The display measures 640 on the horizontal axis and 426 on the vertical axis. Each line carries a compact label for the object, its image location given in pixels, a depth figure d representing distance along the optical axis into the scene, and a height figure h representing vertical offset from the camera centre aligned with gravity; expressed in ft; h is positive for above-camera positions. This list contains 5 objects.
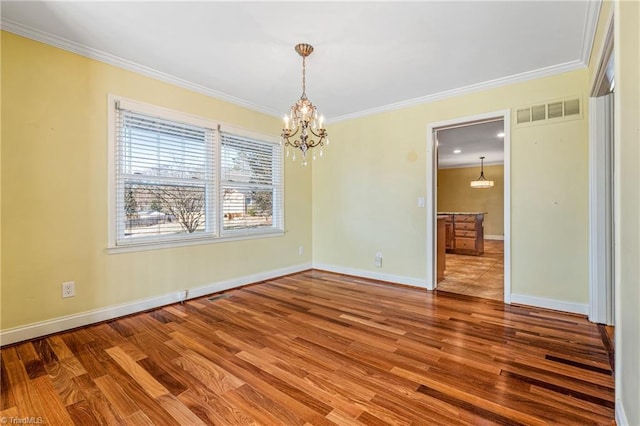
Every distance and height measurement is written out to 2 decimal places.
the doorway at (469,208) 11.37 +0.57
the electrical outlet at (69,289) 8.20 -2.13
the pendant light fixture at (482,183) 28.22 +3.08
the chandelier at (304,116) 8.30 +2.93
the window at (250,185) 12.27 +1.33
